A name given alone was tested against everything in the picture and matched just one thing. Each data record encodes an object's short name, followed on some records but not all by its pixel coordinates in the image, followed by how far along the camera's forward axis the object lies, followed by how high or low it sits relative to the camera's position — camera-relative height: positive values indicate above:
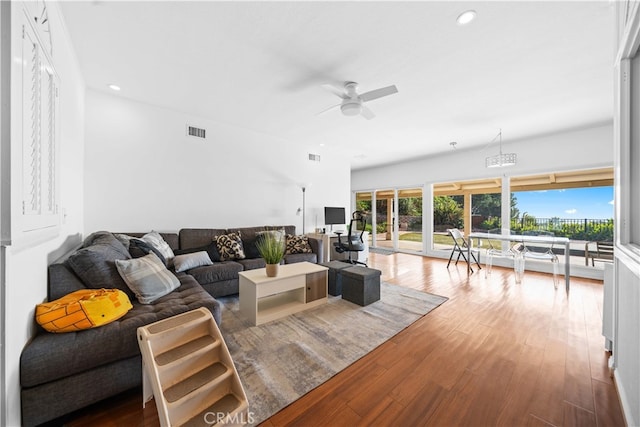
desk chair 4.62 -0.59
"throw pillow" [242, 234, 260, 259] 3.84 -0.59
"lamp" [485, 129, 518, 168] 4.01 +0.94
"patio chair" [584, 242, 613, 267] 4.16 -0.65
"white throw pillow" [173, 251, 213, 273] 2.94 -0.61
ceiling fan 2.70 +1.34
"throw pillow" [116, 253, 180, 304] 1.91 -0.55
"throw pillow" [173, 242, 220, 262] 3.41 -0.54
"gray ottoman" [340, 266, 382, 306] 2.97 -0.90
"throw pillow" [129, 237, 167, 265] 2.47 -0.39
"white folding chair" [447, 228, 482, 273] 5.10 -0.48
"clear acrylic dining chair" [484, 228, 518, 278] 4.47 -0.73
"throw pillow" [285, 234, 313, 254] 4.21 -0.57
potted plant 2.59 -0.45
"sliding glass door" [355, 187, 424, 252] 7.05 -0.11
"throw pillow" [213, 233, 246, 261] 3.57 -0.51
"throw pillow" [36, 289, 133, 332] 1.36 -0.59
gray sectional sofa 1.21 -0.75
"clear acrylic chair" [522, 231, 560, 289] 3.93 -0.65
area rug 1.64 -1.16
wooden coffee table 2.53 -0.88
